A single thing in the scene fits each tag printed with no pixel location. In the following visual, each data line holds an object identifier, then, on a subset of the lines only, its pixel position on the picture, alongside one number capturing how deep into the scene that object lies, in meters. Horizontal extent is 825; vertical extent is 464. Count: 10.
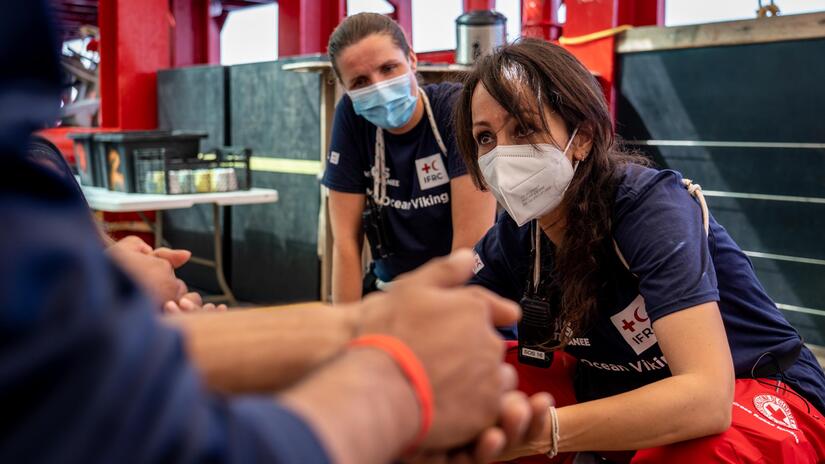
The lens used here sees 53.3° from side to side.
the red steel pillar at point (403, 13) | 7.92
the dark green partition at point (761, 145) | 3.92
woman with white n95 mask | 1.45
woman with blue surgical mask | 2.66
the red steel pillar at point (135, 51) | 7.68
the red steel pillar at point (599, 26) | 4.66
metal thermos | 4.65
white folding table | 4.98
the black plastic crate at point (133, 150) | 5.37
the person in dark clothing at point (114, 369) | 0.50
